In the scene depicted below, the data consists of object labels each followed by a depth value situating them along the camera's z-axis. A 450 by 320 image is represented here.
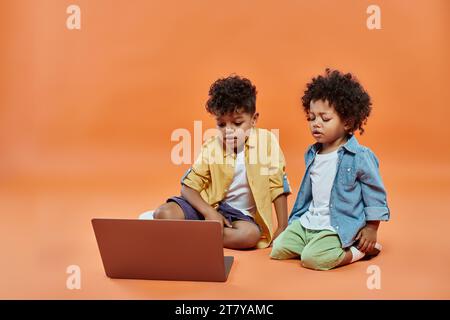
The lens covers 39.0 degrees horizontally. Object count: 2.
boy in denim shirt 2.29
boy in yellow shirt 2.53
